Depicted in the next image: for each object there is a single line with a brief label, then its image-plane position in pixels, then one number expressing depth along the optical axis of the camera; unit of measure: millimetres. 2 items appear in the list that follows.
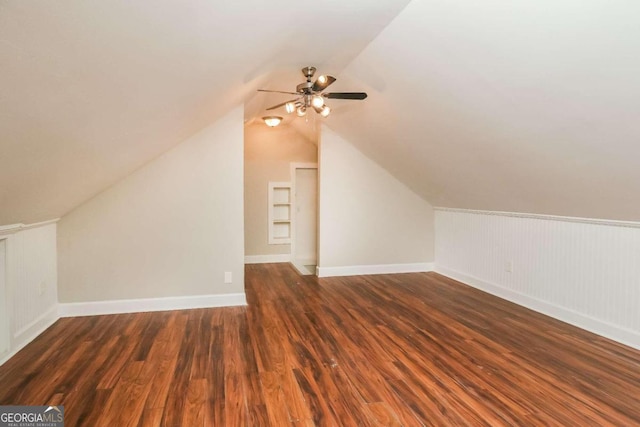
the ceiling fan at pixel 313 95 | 3410
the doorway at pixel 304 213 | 6910
